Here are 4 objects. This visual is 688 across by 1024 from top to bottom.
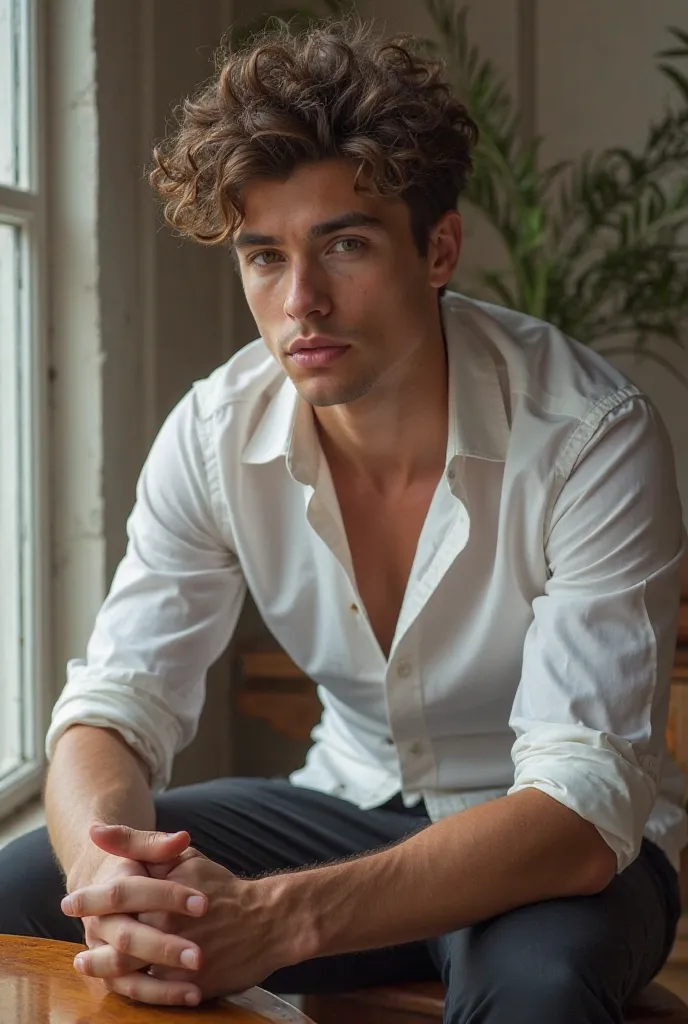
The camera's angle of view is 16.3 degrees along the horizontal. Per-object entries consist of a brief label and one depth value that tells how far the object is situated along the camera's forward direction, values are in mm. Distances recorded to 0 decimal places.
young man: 1742
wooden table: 1576
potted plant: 2515
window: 2239
